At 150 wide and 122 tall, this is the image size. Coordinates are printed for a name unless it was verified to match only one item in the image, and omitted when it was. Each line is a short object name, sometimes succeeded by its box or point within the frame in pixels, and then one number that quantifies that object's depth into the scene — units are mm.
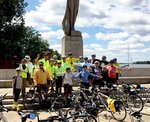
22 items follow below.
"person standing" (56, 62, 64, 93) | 5097
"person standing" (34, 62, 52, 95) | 4705
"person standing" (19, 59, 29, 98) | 4888
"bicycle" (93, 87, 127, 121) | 3842
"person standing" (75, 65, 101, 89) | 4821
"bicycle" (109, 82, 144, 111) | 4623
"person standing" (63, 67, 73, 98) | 4904
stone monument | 7708
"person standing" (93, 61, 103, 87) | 5129
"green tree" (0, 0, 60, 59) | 14122
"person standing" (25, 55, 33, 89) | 5026
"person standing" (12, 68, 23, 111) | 4626
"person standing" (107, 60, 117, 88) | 5108
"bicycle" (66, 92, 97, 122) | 2955
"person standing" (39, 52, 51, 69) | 5100
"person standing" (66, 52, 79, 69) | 5565
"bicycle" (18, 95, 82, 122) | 2515
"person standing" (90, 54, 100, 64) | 5525
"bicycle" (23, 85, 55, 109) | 4754
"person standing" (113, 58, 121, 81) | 5126
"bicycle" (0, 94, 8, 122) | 2720
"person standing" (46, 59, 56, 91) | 5065
